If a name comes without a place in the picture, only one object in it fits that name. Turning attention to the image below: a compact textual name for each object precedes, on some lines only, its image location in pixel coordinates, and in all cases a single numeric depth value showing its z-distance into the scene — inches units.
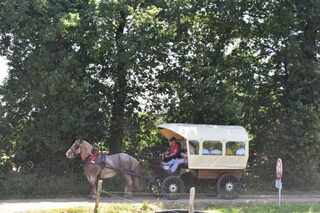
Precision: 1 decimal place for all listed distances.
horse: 589.9
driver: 621.9
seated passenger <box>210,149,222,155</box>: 604.5
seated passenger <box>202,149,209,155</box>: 597.3
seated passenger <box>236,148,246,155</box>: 614.6
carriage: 595.2
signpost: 521.9
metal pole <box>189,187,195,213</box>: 363.7
